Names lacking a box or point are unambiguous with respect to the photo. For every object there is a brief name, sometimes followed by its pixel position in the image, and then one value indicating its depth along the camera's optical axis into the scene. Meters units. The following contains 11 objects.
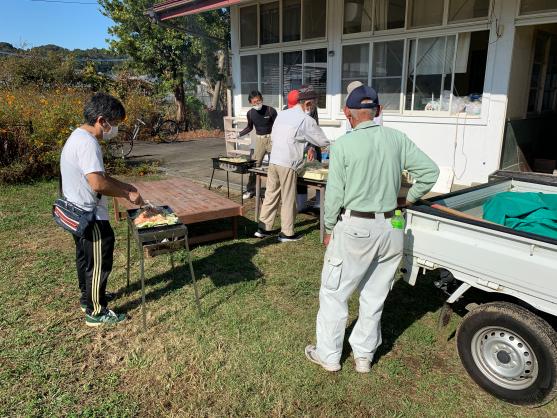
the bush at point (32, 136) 8.34
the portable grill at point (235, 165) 6.23
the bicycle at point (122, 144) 10.10
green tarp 2.94
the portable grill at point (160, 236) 3.23
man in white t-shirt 3.11
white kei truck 2.37
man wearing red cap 5.00
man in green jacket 2.56
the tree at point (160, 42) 16.16
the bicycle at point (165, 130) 16.06
